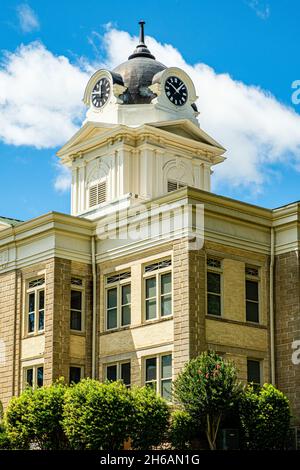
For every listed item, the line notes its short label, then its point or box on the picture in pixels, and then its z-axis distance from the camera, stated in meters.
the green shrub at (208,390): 33.81
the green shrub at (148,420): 34.03
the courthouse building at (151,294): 37.03
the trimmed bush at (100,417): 33.56
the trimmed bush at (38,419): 36.16
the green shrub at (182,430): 34.38
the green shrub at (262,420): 34.88
